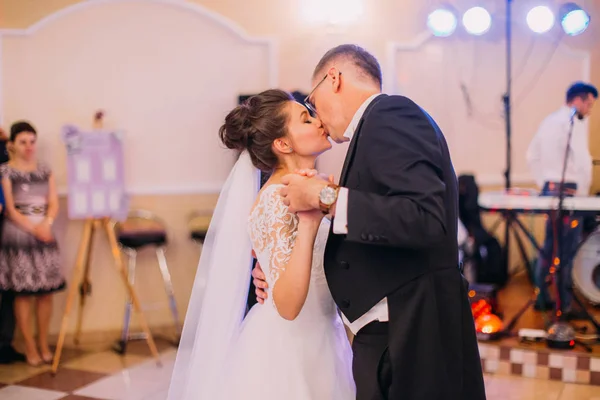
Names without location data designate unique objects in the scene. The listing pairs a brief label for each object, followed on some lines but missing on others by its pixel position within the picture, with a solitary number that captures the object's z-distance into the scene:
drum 5.45
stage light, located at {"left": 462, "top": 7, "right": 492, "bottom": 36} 5.92
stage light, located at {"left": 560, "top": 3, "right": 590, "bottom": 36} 5.55
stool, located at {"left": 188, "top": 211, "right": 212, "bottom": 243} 5.04
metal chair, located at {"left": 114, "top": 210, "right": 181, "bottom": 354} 4.82
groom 1.56
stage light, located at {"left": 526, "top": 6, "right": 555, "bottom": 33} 5.78
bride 2.00
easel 4.52
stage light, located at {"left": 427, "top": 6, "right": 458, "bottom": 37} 5.90
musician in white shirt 5.10
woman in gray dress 4.64
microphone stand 4.21
